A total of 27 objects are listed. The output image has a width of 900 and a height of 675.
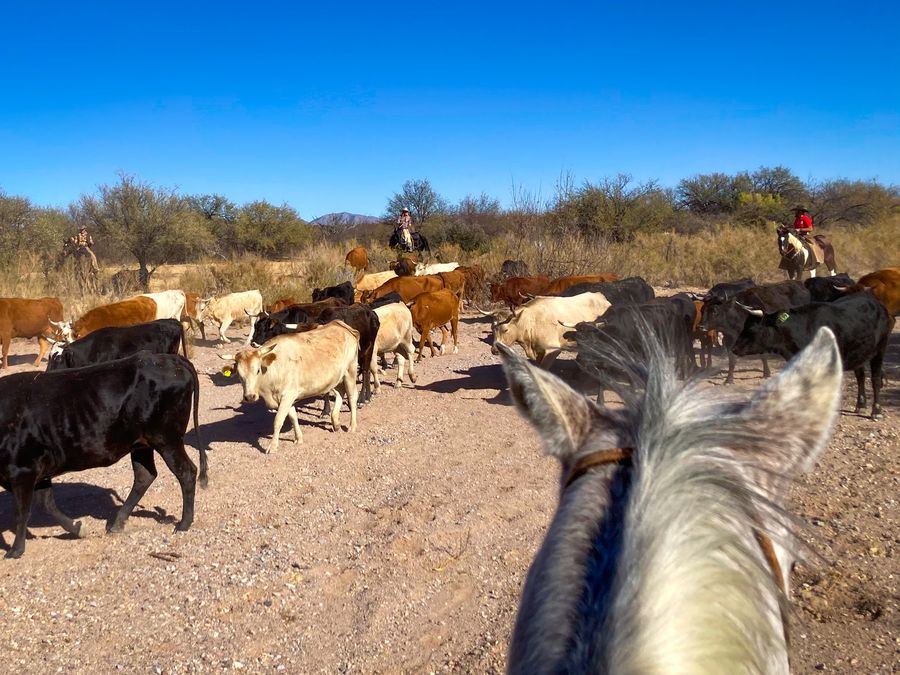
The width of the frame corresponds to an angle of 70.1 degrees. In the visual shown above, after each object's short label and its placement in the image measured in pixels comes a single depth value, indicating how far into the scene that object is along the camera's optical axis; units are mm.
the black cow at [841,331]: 8250
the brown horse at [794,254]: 18656
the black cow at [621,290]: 13720
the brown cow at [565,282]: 15672
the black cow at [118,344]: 9859
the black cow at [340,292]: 15944
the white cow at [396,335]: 11258
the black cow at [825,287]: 12068
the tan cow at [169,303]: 14777
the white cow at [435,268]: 21562
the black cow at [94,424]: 5426
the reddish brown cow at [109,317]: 12878
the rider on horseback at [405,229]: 25188
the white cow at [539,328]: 11078
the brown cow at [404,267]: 21797
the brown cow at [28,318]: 13211
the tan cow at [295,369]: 7875
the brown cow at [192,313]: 16234
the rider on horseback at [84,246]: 21266
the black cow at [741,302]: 10422
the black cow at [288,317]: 12031
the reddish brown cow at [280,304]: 16297
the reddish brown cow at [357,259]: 23738
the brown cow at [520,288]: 16766
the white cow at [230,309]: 16375
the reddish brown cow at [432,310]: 13484
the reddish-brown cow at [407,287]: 16125
